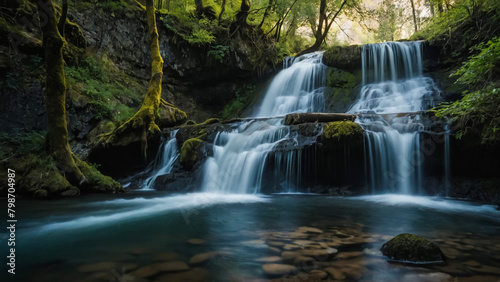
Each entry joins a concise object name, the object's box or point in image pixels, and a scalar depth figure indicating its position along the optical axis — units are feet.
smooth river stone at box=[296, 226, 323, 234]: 10.16
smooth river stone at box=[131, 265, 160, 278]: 6.16
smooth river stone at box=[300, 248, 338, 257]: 7.42
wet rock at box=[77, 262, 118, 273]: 6.56
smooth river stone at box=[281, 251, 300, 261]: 7.19
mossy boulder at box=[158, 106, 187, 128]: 34.53
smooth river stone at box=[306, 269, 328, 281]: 6.00
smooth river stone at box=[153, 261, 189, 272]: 6.53
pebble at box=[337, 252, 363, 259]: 7.26
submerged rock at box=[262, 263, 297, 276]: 6.34
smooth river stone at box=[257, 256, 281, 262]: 7.14
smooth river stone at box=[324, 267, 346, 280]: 6.05
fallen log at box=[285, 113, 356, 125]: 25.38
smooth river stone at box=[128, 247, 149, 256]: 7.71
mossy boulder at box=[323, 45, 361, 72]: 43.37
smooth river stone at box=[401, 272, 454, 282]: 5.87
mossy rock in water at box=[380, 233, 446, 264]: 6.91
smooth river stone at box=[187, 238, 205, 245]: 8.73
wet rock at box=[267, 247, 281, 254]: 7.81
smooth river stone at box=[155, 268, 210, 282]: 5.97
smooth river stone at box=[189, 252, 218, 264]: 7.09
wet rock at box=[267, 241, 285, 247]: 8.40
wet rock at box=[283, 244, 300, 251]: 7.95
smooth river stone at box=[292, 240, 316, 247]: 8.41
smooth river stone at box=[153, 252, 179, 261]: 7.18
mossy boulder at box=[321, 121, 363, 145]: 21.94
